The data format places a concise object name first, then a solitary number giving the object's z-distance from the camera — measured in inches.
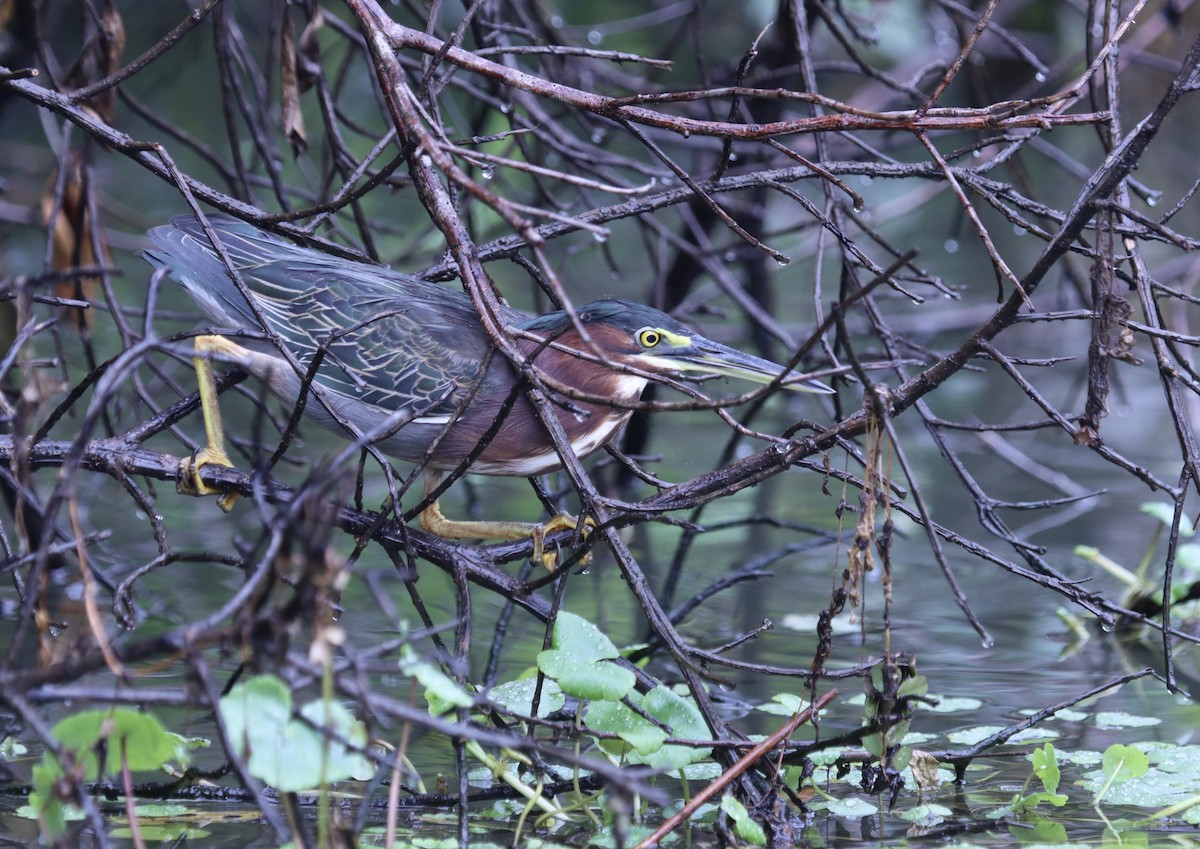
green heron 256.5
